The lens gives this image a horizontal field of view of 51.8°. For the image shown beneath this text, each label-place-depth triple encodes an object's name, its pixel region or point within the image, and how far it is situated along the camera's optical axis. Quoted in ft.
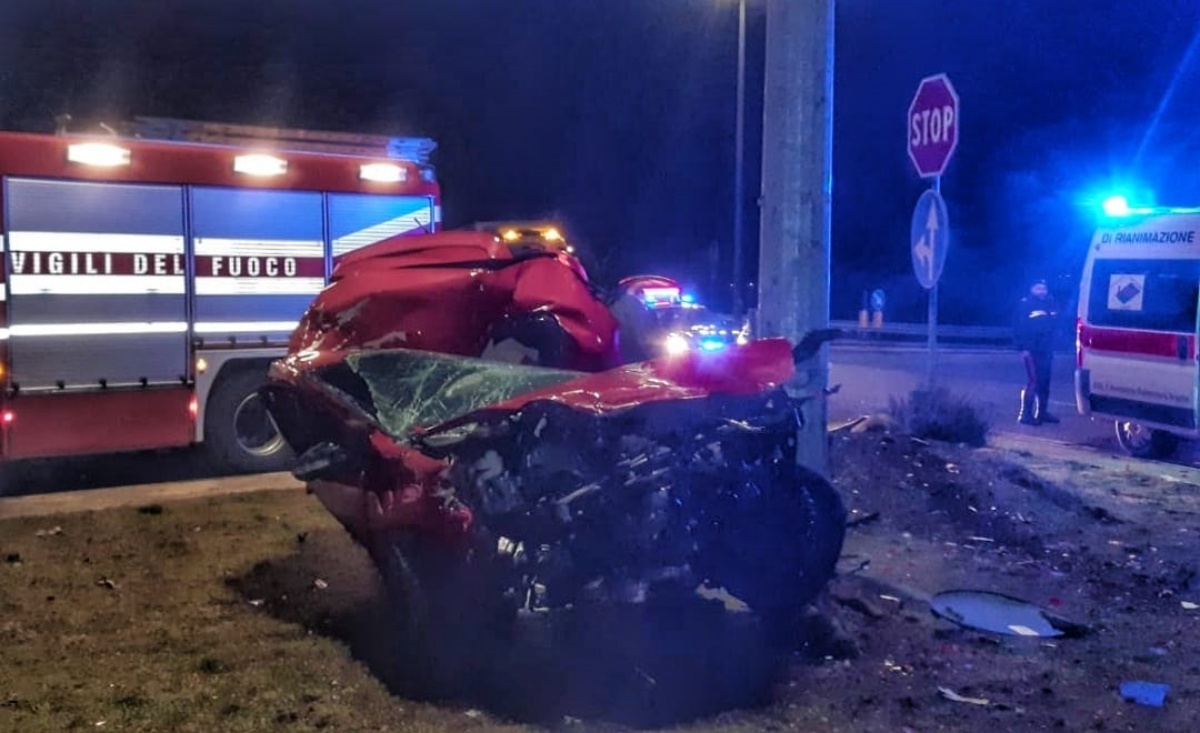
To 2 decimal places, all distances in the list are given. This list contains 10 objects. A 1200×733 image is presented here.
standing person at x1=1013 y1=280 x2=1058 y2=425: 45.14
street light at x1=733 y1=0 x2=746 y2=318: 67.97
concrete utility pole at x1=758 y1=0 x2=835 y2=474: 19.54
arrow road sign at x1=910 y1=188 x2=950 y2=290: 29.86
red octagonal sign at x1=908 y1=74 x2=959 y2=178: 28.37
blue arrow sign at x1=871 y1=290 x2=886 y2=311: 97.25
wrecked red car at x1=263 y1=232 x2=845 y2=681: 15.08
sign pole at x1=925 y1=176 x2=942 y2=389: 31.04
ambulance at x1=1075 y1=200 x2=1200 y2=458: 35.76
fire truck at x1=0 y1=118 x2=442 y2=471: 28.48
